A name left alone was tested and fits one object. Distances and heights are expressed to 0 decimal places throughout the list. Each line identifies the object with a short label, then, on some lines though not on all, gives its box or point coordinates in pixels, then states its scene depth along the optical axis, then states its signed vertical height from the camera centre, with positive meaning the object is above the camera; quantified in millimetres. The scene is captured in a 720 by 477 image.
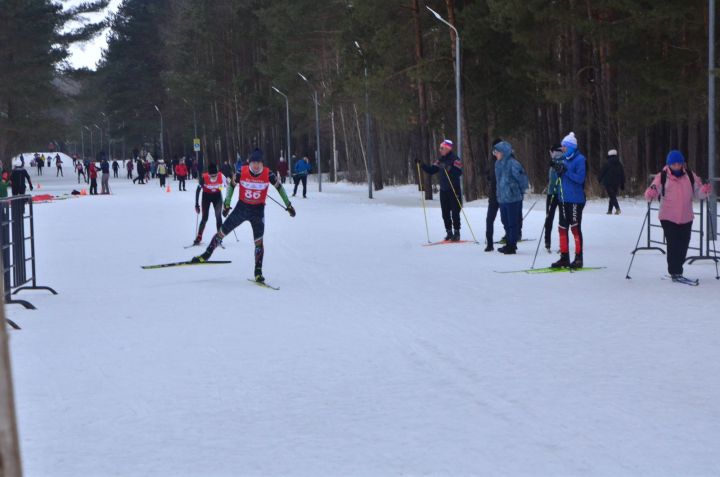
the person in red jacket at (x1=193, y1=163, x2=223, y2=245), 21000 -563
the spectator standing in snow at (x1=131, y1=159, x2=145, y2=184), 75250 -507
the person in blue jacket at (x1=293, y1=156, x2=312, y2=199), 45562 -370
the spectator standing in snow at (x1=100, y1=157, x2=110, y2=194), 53844 -328
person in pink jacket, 14109 -591
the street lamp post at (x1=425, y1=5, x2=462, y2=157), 34241 +1474
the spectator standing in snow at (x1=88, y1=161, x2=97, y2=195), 54116 -481
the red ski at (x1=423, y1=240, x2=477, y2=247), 21266 -1577
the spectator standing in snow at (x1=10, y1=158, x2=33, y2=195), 40656 -507
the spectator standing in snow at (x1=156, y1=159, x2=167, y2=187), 66931 -476
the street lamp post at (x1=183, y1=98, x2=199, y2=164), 99844 +3883
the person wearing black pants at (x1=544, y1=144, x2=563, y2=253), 16078 -606
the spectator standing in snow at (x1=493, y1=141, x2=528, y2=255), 18438 -460
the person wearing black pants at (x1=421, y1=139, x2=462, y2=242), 20578 -473
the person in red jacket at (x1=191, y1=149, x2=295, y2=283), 14844 -482
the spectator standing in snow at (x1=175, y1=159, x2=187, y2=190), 58156 -432
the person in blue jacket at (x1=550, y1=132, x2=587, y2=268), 15578 -489
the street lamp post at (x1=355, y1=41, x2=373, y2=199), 43328 +1006
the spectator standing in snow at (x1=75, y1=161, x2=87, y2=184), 79925 -134
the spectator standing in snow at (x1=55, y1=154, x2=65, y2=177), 98225 -82
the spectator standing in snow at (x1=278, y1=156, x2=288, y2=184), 56625 -331
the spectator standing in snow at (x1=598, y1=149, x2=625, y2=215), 29469 -532
